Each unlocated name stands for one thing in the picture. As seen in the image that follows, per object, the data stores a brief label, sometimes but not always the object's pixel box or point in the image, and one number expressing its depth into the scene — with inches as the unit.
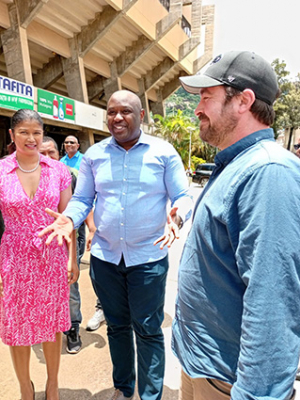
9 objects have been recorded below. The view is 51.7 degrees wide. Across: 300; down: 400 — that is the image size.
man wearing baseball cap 32.9
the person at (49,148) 120.5
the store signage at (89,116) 645.8
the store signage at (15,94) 449.1
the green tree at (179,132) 1086.4
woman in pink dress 75.3
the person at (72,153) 191.6
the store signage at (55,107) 537.0
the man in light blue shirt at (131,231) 75.9
